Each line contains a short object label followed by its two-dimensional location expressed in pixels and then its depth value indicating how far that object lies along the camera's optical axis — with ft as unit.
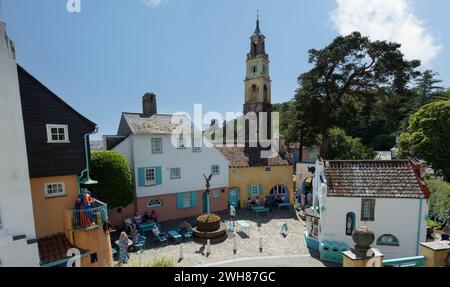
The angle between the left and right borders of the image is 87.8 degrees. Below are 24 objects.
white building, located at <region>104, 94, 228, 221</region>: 58.75
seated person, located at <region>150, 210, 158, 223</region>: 58.56
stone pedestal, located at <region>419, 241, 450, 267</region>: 19.61
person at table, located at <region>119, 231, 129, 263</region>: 38.78
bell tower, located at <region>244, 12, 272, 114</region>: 103.76
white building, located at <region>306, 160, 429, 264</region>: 38.47
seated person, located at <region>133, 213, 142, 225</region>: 55.76
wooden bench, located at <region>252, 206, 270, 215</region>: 67.05
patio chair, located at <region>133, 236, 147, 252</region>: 43.99
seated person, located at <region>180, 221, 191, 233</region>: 52.58
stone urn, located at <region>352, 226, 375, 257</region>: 20.26
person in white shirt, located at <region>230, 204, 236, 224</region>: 60.38
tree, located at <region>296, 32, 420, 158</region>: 84.84
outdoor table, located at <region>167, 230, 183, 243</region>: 47.87
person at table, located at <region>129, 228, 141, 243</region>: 45.16
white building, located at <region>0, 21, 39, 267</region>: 21.39
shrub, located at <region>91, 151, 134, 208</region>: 48.37
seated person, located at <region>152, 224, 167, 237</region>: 48.44
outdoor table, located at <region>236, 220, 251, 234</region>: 53.11
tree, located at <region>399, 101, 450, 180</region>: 72.43
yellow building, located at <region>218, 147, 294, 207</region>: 74.02
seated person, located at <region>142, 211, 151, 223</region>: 58.08
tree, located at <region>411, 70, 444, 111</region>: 168.76
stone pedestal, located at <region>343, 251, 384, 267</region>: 19.88
